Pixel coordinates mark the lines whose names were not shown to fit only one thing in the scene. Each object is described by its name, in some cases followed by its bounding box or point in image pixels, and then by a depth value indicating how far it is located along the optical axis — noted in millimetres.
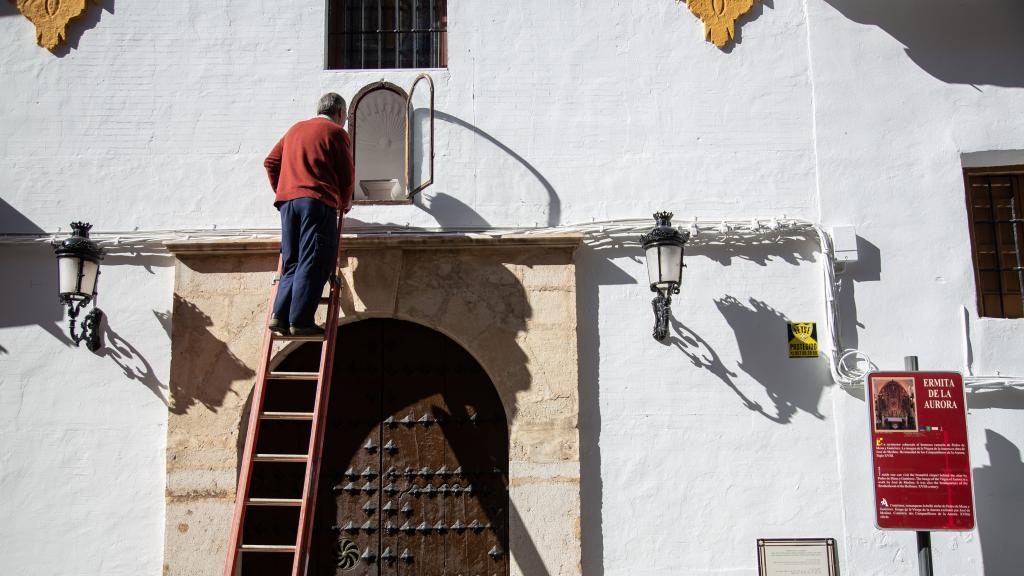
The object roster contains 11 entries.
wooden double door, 4832
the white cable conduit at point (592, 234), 5023
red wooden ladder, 4472
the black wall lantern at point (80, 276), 4801
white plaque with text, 4730
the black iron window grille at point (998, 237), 5156
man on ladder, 4301
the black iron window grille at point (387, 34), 5426
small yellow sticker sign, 4930
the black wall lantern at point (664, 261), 4738
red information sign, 4445
